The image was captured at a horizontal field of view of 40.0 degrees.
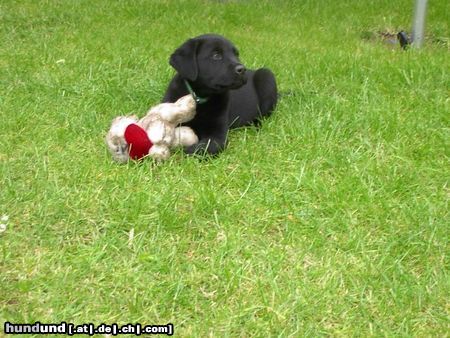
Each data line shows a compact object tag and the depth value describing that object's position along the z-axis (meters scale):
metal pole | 5.63
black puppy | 3.40
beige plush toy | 3.09
